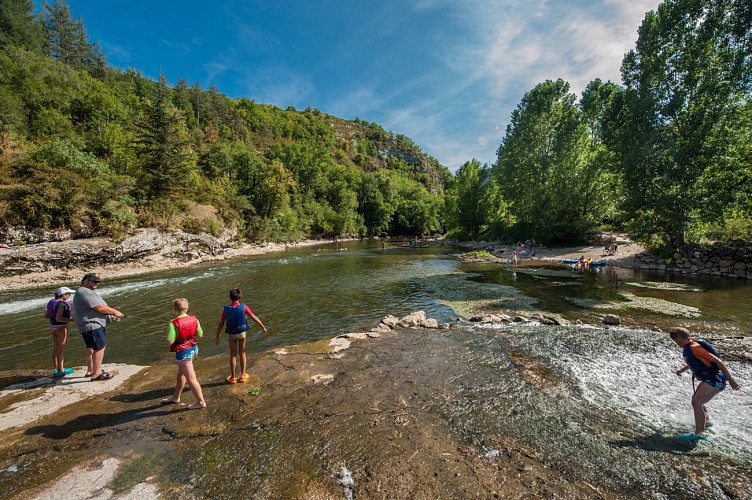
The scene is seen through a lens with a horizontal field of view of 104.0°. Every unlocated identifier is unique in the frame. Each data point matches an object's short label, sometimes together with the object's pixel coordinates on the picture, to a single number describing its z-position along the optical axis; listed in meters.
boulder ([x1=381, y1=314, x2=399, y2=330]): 12.25
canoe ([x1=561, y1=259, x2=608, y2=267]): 27.30
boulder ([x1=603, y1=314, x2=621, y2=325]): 11.86
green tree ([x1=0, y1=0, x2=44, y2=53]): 53.41
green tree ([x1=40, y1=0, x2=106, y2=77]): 70.31
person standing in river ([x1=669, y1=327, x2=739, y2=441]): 5.19
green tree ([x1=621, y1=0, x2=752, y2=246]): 21.06
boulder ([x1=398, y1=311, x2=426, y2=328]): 12.35
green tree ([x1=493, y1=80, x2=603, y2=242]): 40.25
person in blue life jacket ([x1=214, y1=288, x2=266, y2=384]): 7.14
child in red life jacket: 5.90
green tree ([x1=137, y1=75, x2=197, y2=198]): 35.69
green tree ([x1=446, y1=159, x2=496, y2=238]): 62.75
